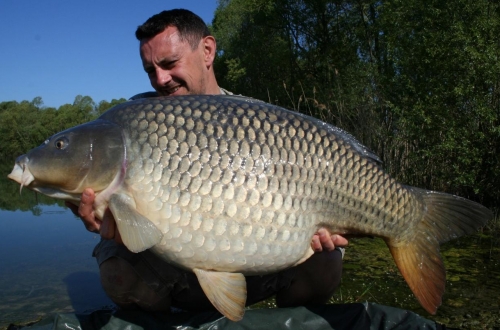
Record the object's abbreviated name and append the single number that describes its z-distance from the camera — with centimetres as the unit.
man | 184
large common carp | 136
